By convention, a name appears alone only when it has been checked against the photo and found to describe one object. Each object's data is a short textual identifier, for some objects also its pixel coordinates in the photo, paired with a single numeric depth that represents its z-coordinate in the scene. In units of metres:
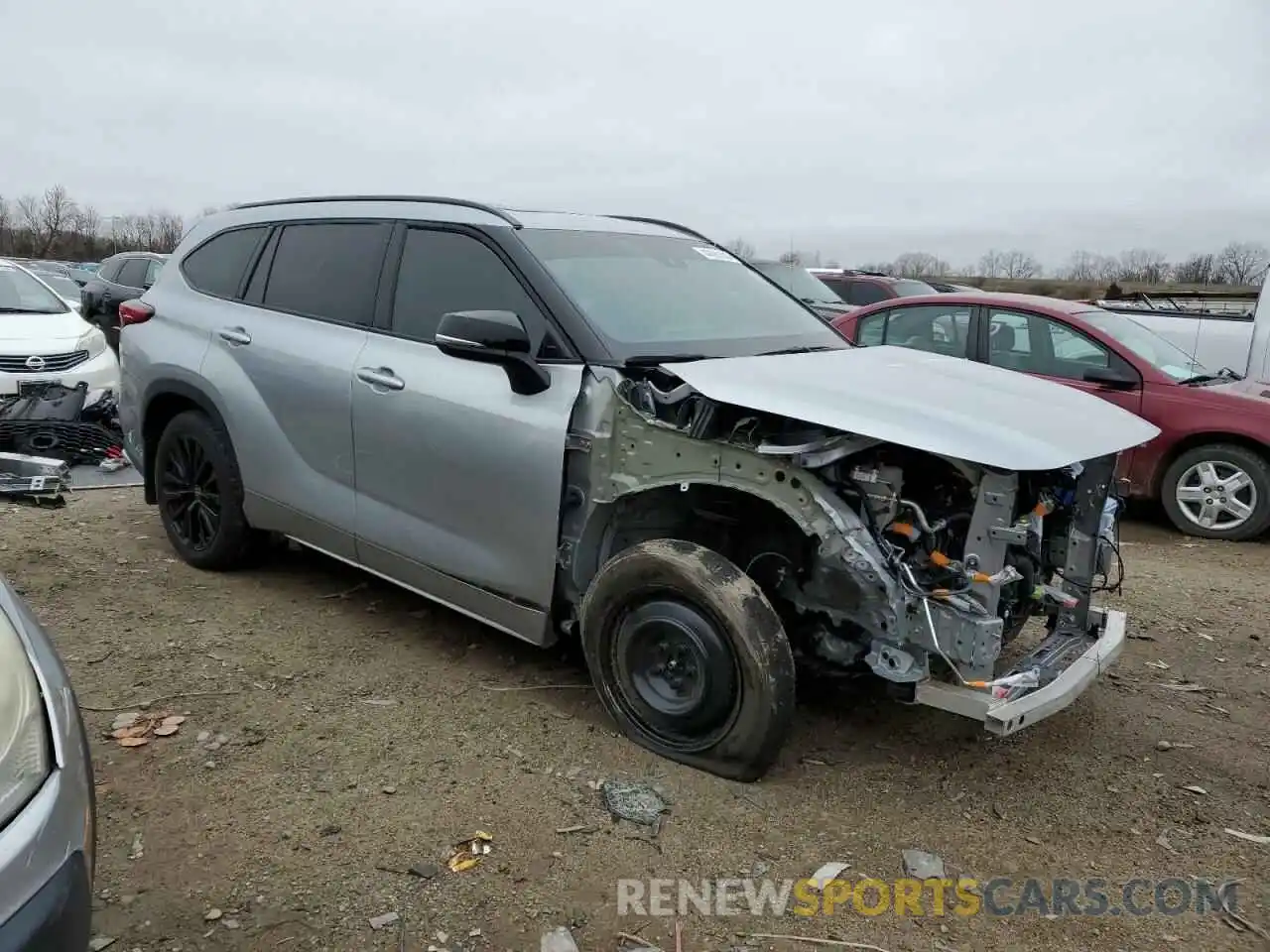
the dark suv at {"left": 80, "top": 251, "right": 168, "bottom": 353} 12.87
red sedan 6.53
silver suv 2.95
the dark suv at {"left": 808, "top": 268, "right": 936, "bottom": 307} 14.13
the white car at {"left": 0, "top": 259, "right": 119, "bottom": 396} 7.97
